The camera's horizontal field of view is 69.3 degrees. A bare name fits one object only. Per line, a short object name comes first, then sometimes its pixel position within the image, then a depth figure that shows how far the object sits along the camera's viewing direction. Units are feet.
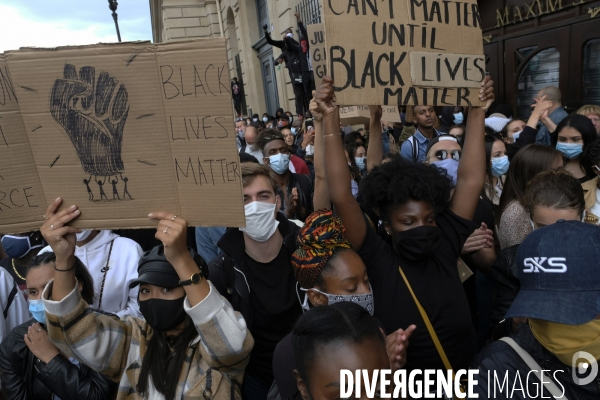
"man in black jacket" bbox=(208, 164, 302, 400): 6.76
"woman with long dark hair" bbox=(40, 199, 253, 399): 5.12
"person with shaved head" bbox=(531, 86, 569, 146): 15.57
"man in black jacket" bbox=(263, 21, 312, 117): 34.60
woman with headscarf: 5.76
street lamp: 40.40
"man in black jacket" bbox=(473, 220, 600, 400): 4.22
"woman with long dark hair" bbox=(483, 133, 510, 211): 11.52
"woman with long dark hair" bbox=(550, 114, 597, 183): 11.46
